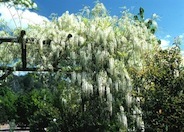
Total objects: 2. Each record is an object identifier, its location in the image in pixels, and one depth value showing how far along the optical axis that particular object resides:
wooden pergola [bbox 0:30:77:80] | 8.21
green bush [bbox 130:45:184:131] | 5.92
